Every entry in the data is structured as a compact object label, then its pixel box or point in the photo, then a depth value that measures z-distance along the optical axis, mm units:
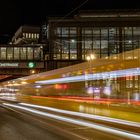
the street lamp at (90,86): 18516
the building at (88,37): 85562
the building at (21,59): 81188
